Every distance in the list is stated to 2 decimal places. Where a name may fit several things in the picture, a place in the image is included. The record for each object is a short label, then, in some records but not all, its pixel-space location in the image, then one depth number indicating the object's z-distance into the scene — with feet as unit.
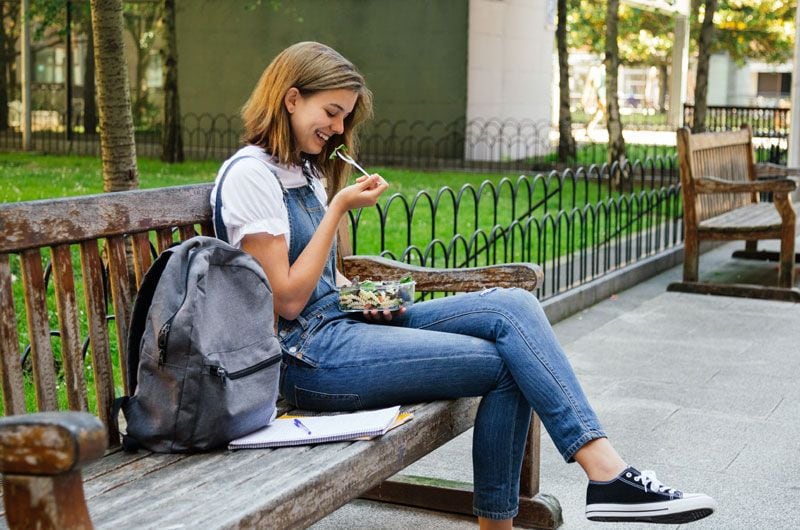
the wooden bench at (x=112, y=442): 6.61
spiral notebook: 9.78
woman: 10.72
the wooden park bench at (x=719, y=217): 27.48
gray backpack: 9.22
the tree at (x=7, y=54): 76.13
